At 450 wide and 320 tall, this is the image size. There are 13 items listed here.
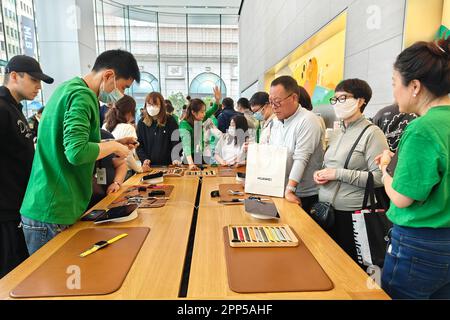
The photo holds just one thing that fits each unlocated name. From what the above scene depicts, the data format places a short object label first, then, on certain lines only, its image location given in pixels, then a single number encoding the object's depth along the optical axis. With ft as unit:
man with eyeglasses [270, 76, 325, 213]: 5.70
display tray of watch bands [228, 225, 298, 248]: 3.67
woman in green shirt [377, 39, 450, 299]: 2.98
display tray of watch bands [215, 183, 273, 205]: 5.56
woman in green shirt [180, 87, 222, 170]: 9.62
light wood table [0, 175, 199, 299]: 2.77
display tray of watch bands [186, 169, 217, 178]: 8.06
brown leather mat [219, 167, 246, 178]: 8.00
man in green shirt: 3.87
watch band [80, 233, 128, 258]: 3.45
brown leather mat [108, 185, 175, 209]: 5.41
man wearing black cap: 5.11
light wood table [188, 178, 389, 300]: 2.70
